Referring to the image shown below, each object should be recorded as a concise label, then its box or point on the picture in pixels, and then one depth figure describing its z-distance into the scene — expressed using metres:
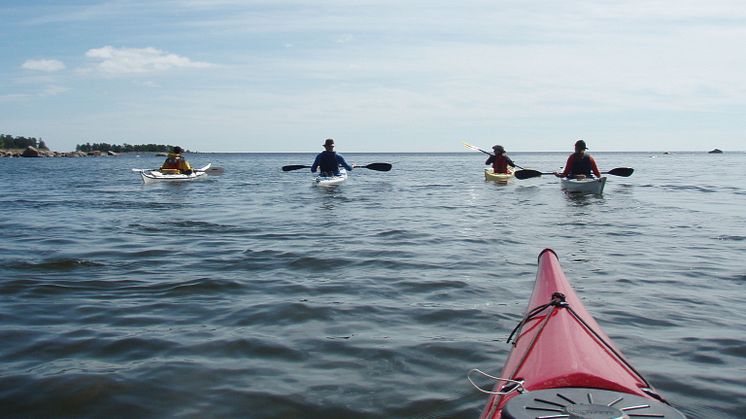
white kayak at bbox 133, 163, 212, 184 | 22.11
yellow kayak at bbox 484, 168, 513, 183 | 22.38
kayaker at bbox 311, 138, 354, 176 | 19.91
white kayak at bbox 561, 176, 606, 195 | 16.92
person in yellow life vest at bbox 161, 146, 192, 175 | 22.81
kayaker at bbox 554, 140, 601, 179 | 17.42
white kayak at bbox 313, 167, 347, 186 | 19.78
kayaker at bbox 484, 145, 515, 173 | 21.88
